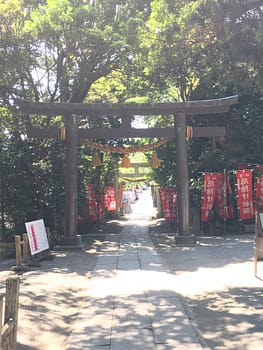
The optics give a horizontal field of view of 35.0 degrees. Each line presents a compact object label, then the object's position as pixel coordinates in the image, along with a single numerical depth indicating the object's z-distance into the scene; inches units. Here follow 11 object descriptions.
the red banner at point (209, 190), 620.4
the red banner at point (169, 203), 777.5
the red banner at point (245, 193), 600.7
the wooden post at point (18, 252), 389.1
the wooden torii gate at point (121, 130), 522.3
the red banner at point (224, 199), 630.5
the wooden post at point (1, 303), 122.0
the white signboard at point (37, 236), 403.9
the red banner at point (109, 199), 987.9
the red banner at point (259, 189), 605.0
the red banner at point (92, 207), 788.0
